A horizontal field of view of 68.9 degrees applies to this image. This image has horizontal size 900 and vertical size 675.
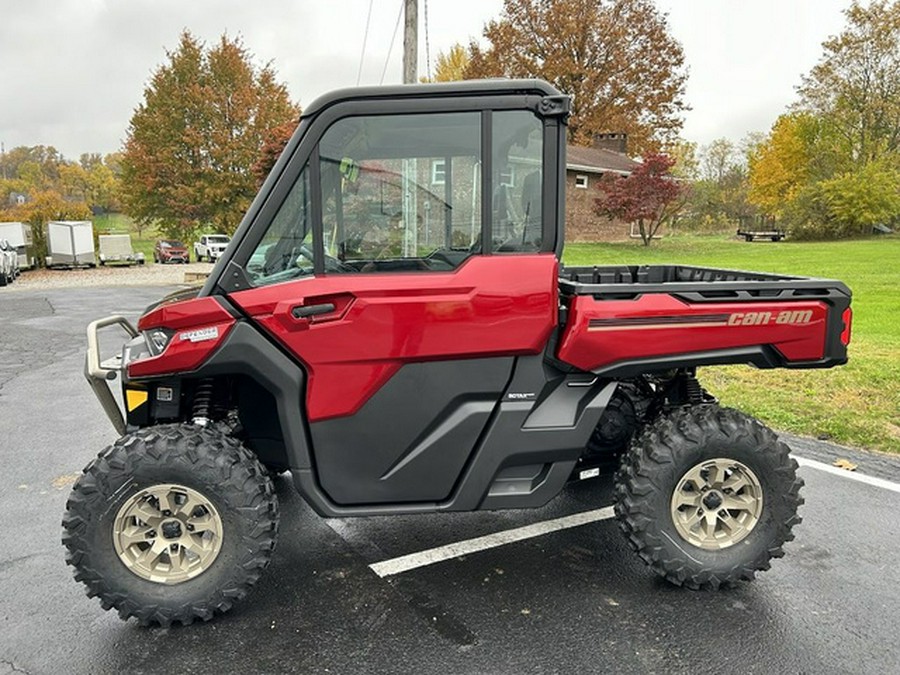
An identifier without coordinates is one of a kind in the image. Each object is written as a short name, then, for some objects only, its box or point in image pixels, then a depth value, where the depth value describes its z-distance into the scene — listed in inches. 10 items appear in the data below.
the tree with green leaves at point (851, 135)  1374.3
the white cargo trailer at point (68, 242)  1154.0
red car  1328.7
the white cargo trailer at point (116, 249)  1231.5
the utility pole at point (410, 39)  422.2
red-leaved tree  1058.1
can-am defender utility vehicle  107.7
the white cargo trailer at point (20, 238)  1063.1
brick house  1221.1
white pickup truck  1293.1
